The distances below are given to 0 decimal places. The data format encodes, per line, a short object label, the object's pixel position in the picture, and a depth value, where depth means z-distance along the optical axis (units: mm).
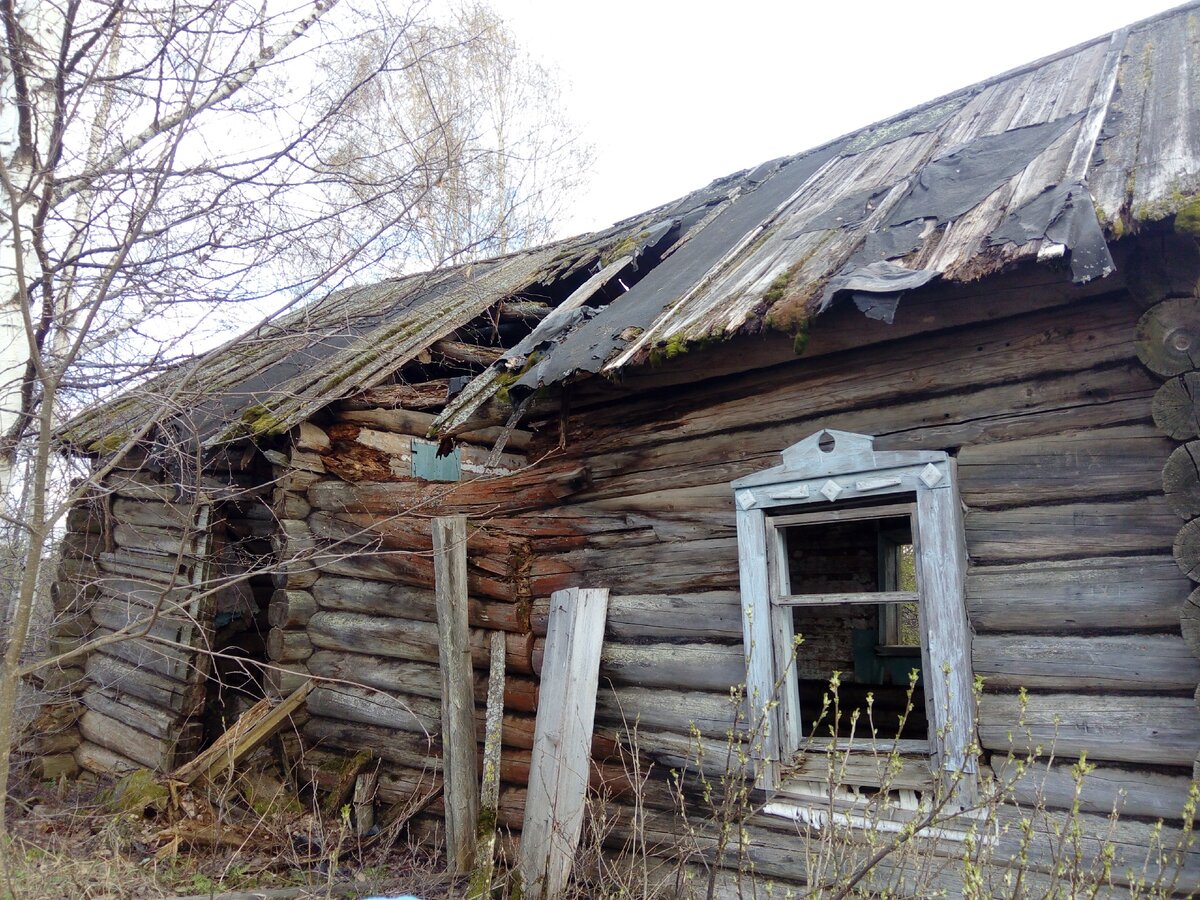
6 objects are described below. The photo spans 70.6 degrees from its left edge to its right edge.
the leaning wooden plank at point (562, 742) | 4152
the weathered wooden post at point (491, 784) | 4332
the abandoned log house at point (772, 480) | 3246
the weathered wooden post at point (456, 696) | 4699
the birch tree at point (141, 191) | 3865
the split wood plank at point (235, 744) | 5449
